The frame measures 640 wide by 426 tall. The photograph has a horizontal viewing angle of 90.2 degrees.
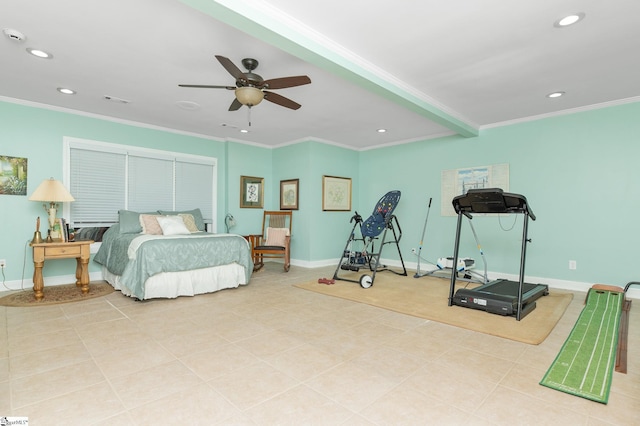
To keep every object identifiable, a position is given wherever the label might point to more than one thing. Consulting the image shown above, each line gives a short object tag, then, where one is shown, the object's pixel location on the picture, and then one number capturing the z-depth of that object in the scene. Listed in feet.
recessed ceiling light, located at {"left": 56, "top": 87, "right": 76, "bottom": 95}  12.79
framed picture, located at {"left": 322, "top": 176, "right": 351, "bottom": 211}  21.33
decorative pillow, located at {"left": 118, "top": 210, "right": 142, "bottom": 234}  15.30
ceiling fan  9.34
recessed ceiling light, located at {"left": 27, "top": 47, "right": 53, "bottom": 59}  9.70
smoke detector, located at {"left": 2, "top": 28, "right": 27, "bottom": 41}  8.63
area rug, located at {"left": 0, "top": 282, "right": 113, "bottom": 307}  11.99
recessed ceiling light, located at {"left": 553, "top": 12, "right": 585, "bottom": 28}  7.80
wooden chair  18.85
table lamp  13.15
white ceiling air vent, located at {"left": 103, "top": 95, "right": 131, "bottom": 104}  13.57
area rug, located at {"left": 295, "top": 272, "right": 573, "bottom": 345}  9.62
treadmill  10.84
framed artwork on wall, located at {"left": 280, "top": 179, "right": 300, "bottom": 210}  21.40
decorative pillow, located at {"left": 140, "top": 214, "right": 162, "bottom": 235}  15.44
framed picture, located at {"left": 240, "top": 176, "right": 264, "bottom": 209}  21.42
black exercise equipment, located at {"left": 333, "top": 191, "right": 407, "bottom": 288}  16.84
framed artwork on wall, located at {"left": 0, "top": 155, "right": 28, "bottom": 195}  13.82
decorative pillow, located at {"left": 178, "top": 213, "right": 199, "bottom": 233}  17.02
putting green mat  6.32
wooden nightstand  12.59
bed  12.42
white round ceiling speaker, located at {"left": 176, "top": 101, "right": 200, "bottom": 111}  14.15
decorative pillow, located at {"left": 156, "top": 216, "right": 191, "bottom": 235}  15.28
